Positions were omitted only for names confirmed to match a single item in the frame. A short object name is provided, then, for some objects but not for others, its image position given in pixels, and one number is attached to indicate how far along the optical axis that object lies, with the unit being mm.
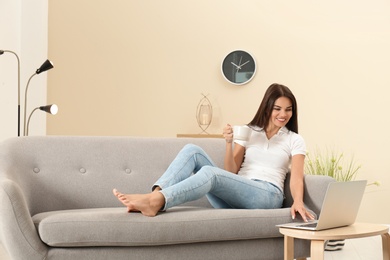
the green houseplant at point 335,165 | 5160
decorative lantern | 5742
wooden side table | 2652
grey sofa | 2709
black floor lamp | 4449
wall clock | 5762
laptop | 2752
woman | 2879
